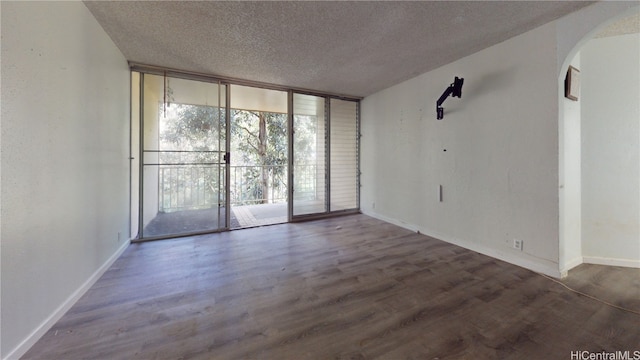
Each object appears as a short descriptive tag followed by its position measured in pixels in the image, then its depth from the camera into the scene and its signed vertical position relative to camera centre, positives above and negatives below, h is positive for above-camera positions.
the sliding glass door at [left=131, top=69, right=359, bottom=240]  3.40 +0.43
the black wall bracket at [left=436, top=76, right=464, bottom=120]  2.83 +1.08
